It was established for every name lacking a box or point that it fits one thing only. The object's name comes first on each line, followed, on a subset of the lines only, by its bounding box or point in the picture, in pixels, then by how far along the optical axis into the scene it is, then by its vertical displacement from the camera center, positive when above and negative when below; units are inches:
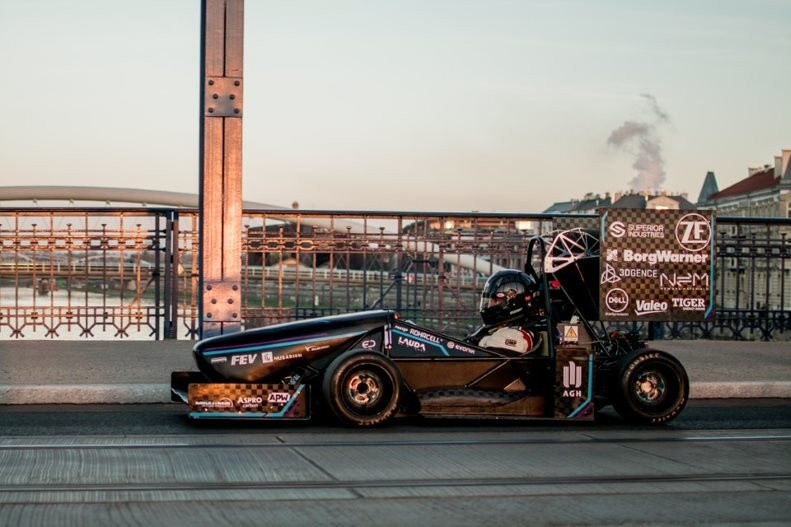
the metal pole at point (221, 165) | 436.5 +30.7
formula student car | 348.2 -36.9
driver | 383.9 -19.3
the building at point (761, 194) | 4338.1 +237.1
